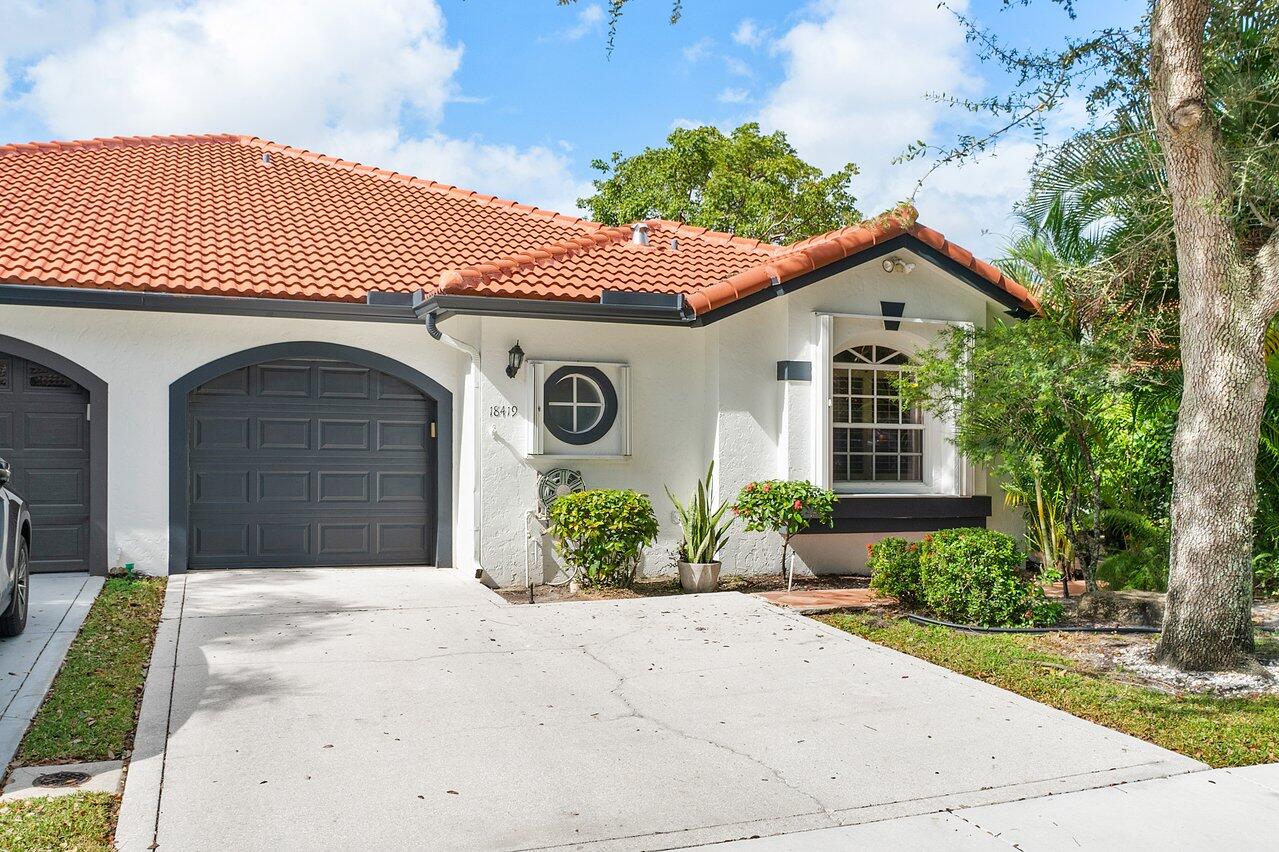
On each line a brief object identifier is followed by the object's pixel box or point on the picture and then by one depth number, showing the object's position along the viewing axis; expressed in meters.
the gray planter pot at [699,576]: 10.62
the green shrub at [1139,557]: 10.53
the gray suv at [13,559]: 6.99
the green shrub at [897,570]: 9.34
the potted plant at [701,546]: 10.64
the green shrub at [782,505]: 10.69
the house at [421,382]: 10.42
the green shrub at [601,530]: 10.20
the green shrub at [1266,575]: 10.49
